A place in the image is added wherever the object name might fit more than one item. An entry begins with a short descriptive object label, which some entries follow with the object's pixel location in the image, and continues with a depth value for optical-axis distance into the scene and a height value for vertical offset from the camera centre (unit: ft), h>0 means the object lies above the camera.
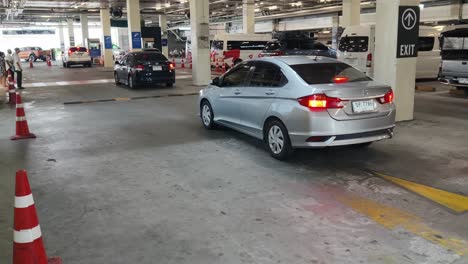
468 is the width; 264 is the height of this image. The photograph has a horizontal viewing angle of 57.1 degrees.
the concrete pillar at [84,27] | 137.18 +11.11
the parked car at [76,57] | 115.24 +1.32
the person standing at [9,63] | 57.75 +0.05
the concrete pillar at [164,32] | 118.31 +7.77
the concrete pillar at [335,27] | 102.37 +7.16
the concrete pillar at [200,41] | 59.26 +2.52
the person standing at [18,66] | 58.23 -0.38
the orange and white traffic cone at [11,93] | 43.39 -3.04
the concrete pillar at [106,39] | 115.03 +5.88
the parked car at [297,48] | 70.54 +1.51
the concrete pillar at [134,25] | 89.53 +7.37
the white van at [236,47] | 81.41 +2.26
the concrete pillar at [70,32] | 152.15 +10.51
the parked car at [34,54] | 160.73 +3.37
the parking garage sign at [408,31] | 29.17 +1.59
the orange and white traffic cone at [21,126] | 27.20 -4.04
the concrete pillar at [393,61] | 29.27 -0.47
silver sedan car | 18.98 -2.22
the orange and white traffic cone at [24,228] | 9.64 -3.67
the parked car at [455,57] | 43.09 -0.39
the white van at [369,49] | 54.13 +0.71
